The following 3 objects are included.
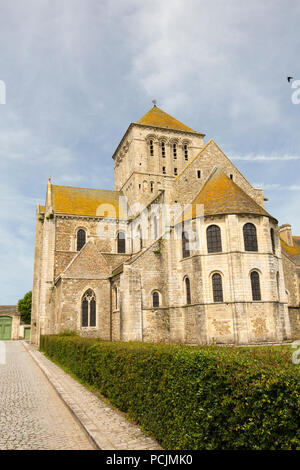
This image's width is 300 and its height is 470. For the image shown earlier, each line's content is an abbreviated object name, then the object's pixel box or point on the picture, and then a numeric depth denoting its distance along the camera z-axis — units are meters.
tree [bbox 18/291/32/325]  63.28
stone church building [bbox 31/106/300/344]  21.09
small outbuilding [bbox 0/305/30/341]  53.97
